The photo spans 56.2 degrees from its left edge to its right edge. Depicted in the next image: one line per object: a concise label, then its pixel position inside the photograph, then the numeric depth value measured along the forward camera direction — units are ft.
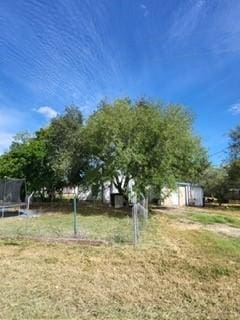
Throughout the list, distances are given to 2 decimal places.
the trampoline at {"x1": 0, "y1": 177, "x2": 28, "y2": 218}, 32.88
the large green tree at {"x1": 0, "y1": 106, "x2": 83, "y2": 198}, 46.22
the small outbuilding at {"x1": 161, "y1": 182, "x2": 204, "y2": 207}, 59.66
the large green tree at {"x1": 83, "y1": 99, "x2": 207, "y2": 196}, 34.66
